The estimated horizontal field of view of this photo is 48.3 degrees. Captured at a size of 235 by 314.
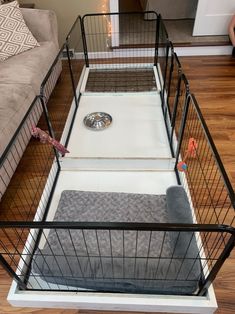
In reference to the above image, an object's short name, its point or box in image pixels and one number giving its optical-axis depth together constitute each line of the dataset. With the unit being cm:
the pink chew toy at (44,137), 124
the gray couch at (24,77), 135
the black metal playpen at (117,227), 95
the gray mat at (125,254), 96
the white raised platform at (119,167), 95
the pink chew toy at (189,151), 122
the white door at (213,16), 259
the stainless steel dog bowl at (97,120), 177
